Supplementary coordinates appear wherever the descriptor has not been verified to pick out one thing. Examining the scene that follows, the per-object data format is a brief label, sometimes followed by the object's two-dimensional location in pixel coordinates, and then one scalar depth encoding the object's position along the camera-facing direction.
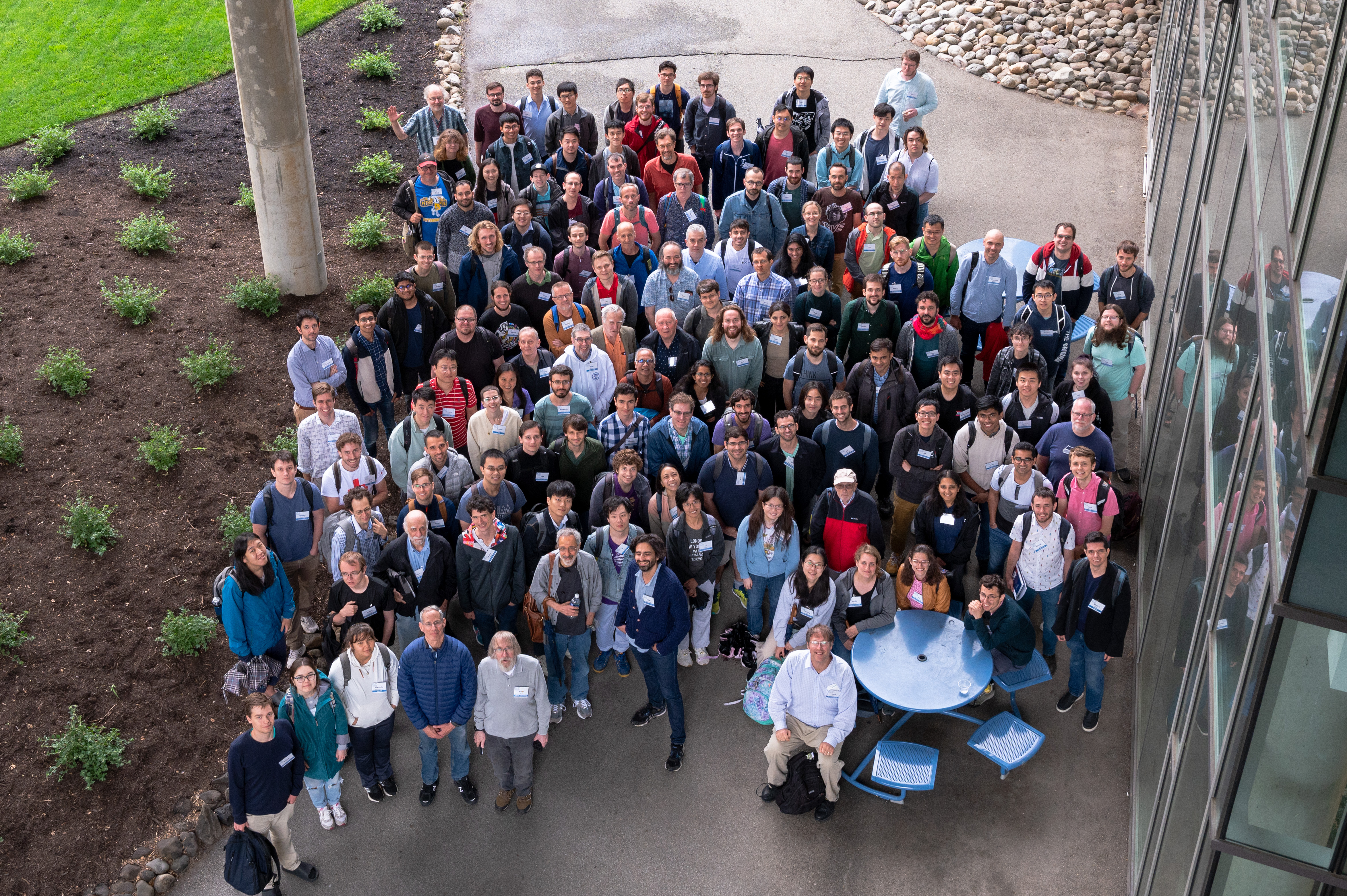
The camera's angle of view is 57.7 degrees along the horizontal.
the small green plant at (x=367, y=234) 15.81
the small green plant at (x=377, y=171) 17.17
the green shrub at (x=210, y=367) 13.37
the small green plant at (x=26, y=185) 16.17
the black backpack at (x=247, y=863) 8.46
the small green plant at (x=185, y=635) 10.53
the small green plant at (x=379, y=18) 21.05
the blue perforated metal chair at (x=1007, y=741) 9.27
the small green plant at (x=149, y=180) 16.48
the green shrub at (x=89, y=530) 11.43
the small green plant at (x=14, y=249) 15.10
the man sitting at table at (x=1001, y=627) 9.29
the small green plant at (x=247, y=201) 16.44
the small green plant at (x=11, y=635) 10.47
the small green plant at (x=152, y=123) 17.83
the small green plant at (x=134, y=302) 14.27
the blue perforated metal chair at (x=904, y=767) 9.12
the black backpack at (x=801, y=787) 9.14
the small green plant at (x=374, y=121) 18.38
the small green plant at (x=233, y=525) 11.56
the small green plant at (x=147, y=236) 15.42
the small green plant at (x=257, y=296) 14.48
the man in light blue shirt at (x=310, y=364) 11.30
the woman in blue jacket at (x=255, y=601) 9.31
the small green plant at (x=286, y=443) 12.56
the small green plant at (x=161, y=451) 12.37
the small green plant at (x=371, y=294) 14.66
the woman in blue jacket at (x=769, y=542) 9.80
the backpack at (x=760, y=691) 9.96
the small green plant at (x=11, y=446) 12.27
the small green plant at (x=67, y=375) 13.21
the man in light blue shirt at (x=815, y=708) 8.91
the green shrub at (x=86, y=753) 9.48
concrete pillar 13.35
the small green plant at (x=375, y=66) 19.72
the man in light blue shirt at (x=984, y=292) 12.19
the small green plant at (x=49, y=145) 17.12
